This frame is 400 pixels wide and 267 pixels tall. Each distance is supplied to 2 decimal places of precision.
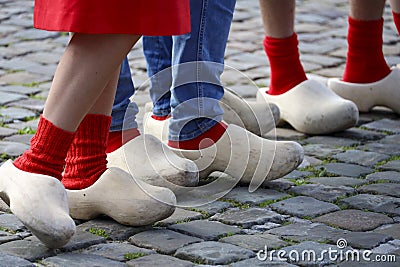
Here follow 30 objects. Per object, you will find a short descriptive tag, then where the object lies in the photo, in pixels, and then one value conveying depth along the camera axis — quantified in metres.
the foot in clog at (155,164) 4.64
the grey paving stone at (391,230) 4.16
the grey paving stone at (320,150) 5.73
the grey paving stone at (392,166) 5.36
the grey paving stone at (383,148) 5.75
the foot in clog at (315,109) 6.02
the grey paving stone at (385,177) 5.12
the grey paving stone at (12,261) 3.69
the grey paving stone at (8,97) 6.90
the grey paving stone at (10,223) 4.23
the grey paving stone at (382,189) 4.86
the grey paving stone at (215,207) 4.58
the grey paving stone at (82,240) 3.98
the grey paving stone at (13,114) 6.42
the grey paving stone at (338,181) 5.05
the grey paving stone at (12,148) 5.50
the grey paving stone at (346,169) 5.29
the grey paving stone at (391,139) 6.00
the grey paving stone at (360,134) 6.11
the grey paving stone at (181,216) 4.39
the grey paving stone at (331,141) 5.98
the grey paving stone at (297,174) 5.21
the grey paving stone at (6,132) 5.97
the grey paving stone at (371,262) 3.73
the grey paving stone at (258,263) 3.76
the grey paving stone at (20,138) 5.81
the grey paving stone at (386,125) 6.34
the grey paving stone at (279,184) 5.00
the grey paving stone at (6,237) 4.05
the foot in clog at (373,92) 6.59
